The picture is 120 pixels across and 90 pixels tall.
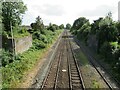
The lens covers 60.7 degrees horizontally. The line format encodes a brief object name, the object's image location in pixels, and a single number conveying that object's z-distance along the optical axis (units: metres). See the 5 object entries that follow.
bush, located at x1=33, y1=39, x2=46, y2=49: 17.49
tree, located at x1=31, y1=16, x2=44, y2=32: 25.95
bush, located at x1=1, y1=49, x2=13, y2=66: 9.92
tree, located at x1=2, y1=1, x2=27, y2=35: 12.26
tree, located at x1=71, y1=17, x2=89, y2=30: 47.20
